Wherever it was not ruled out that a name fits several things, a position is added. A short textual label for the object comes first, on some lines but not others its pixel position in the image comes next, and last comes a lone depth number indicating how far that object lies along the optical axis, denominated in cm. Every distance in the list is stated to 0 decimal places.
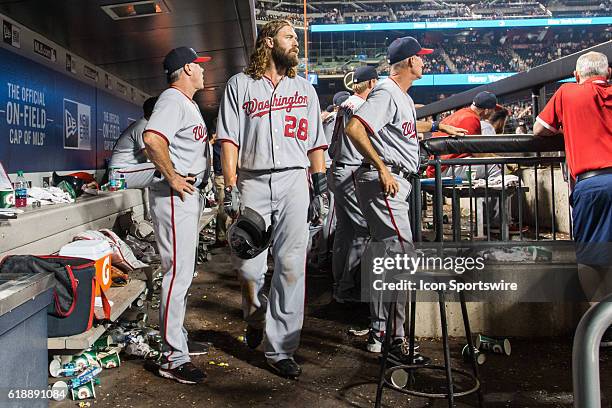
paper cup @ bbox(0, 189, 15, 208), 391
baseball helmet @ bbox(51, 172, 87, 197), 590
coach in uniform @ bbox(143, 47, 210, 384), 338
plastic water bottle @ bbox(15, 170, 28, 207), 413
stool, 260
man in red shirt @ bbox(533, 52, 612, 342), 375
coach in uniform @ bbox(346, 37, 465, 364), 363
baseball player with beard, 350
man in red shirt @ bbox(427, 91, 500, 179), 699
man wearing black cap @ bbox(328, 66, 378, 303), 482
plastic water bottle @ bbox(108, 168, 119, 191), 622
